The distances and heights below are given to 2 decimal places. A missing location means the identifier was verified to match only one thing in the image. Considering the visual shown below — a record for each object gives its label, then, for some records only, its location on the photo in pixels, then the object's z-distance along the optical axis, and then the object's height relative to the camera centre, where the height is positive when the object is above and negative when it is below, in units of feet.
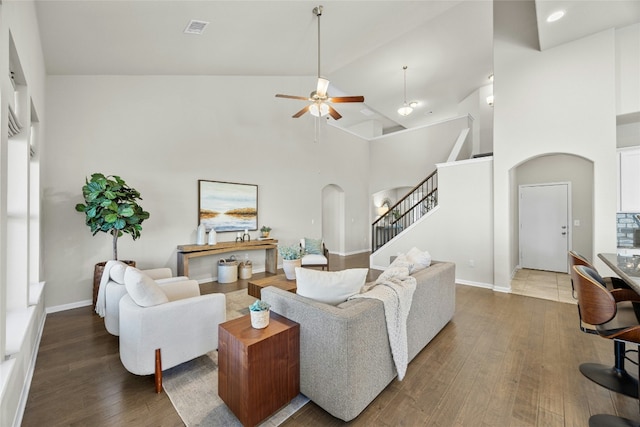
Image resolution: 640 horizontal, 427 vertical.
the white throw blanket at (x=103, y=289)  9.93 -2.79
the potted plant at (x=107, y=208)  11.64 +0.28
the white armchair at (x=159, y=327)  6.70 -2.99
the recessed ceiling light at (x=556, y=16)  11.35 +8.46
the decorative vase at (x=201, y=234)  16.11 -1.20
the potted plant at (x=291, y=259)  12.84 -2.25
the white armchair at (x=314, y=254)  16.25 -2.60
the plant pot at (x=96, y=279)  12.18 -2.92
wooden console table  15.01 -2.22
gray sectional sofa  5.54 -2.98
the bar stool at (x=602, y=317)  5.36 -2.20
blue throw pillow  17.87 -2.21
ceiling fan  12.28 +5.40
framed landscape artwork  17.02 +0.56
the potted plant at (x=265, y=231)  19.38 -1.24
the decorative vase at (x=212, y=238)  16.38 -1.46
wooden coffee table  11.21 -3.06
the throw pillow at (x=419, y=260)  9.80 -1.76
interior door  19.04 -0.99
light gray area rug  5.84 -4.45
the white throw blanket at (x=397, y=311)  6.65 -2.49
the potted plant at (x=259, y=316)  6.01 -2.27
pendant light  23.90 +9.23
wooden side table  5.38 -3.26
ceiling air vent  11.12 +7.92
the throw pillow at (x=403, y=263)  9.08 -1.72
